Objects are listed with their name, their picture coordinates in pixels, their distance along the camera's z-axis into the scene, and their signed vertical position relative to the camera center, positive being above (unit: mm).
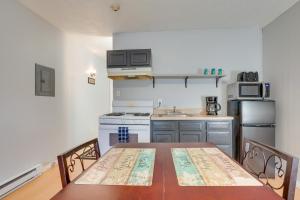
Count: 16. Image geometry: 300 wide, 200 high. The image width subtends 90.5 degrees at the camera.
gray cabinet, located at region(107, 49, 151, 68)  2481 +726
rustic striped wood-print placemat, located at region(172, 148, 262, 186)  656 -355
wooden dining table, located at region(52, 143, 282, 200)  559 -362
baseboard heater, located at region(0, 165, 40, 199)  1711 -1010
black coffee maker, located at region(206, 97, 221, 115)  2532 -90
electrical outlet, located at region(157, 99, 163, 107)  2716 -22
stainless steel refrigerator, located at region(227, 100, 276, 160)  2132 -278
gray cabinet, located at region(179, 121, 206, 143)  2254 -459
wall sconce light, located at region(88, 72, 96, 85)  3803 +594
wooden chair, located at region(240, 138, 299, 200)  633 -319
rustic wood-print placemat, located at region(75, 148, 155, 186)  675 -359
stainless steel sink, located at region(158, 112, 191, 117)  2587 -230
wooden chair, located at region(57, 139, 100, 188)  716 -314
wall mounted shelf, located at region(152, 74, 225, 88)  2591 +426
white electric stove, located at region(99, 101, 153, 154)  2277 -415
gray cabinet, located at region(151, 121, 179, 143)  2269 -464
